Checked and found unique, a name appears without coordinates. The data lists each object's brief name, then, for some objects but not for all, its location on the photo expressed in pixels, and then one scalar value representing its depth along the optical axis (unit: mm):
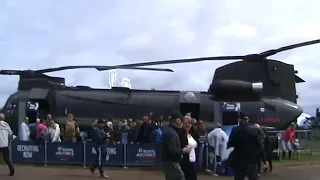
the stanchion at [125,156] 14198
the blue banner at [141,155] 14198
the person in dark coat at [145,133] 14681
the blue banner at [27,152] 14543
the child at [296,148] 17695
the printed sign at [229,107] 15762
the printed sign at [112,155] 14175
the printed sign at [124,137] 16129
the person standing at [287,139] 17523
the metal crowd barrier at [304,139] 19450
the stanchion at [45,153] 14485
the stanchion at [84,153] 14186
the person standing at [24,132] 15670
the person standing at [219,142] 12932
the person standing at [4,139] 11517
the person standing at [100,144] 12207
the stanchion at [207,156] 13380
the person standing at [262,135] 11724
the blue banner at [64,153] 14382
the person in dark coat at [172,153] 6919
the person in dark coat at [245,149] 7910
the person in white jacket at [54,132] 15049
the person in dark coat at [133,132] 15140
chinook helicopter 19214
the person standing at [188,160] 7478
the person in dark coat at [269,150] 12955
